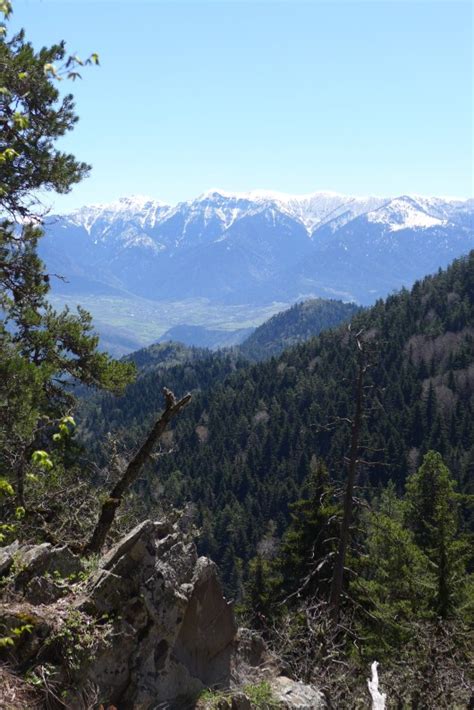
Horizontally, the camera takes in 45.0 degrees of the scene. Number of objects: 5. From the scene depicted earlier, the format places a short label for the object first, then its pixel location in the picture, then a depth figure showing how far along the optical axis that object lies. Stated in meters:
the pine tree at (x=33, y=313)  13.91
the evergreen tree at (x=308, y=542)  24.83
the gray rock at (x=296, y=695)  11.39
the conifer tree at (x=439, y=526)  27.22
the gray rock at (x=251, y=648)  12.11
